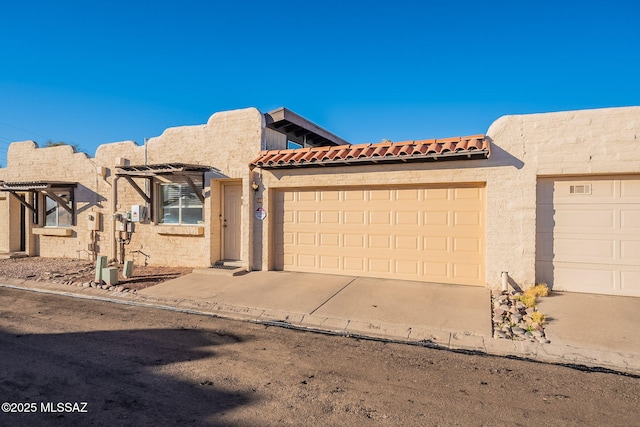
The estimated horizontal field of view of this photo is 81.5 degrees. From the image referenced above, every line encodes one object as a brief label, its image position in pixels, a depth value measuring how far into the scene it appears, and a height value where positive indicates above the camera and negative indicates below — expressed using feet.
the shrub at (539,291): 23.30 -5.21
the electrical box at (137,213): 36.76 -0.73
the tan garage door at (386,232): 26.55 -1.95
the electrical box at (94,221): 39.65 -1.68
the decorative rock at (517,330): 17.77 -5.95
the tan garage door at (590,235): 23.12 -1.66
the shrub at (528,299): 21.50 -5.41
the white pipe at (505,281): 24.29 -4.81
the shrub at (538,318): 18.84 -5.63
